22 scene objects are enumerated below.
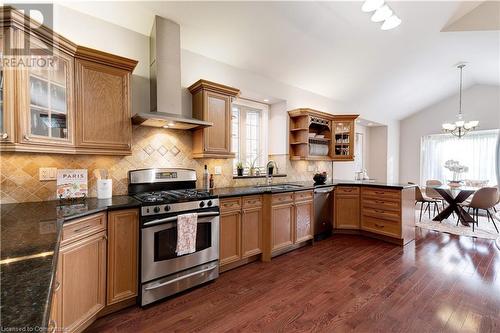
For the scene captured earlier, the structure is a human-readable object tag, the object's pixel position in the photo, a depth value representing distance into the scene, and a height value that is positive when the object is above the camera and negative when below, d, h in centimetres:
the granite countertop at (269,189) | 269 -35
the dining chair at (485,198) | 429 -65
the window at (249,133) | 388 +56
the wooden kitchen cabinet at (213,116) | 281 +61
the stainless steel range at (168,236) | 204 -71
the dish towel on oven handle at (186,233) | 217 -68
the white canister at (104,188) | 220 -24
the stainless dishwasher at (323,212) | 371 -82
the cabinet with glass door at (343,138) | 463 +53
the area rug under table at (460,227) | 408 -126
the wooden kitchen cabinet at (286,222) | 300 -83
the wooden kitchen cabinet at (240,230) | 264 -82
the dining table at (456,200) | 456 -77
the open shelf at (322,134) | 416 +56
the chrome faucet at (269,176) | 382 -21
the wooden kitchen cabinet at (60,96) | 163 +57
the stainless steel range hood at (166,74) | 250 +102
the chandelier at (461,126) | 479 +84
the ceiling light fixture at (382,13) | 252 +179
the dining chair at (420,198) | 511 -79
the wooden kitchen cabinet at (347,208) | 403 -79
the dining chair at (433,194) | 518 -71
